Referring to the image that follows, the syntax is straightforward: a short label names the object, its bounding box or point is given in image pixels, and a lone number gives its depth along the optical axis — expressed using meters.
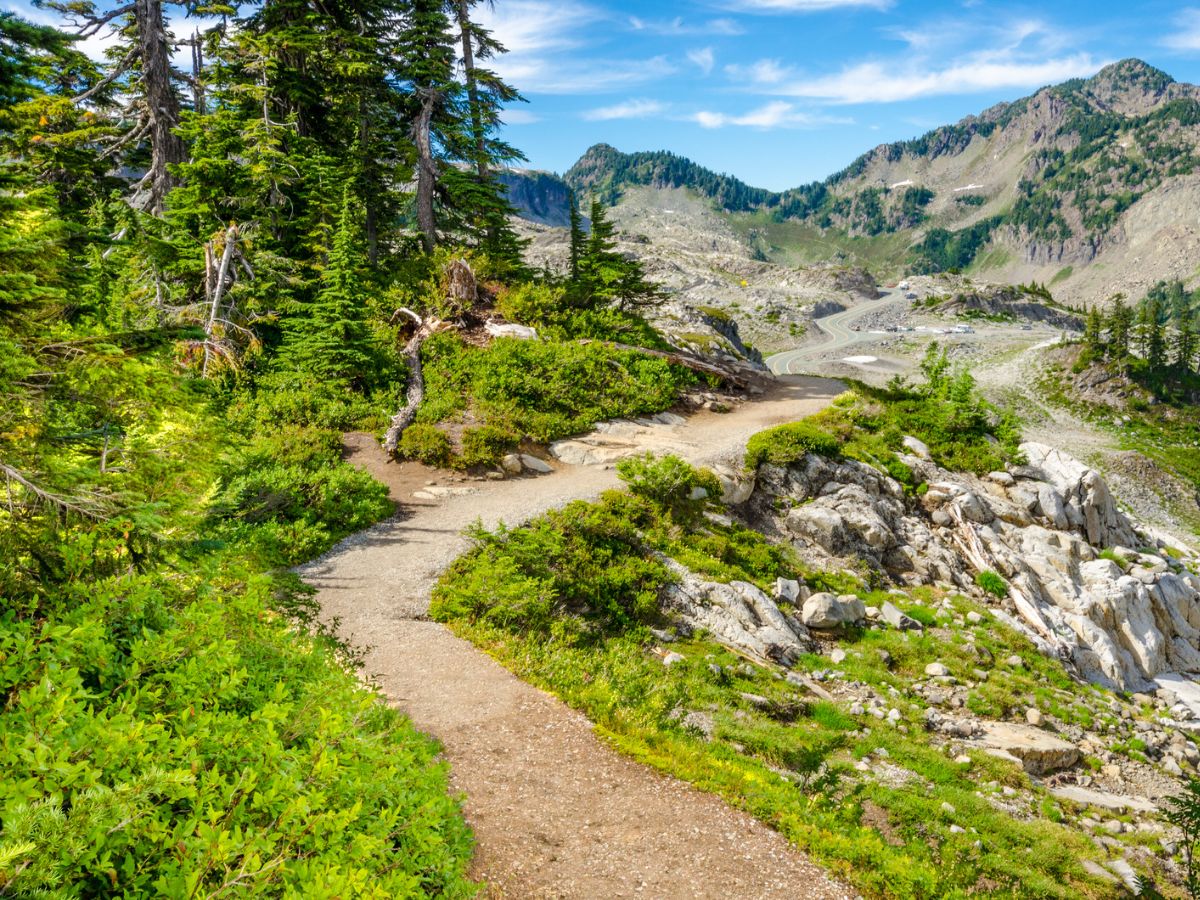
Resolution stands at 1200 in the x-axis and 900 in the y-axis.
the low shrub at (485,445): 19.39
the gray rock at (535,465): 20.14
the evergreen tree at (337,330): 22.09
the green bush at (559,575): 12.25
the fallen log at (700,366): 28.44
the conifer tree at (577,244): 37.62
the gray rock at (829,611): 15.65
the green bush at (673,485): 17.92
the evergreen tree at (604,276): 33.03
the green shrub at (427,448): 19.38
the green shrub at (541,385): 22.27
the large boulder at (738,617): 13.98
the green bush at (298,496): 13.62
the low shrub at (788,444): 20.97
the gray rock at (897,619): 16.39
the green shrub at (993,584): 19.39
